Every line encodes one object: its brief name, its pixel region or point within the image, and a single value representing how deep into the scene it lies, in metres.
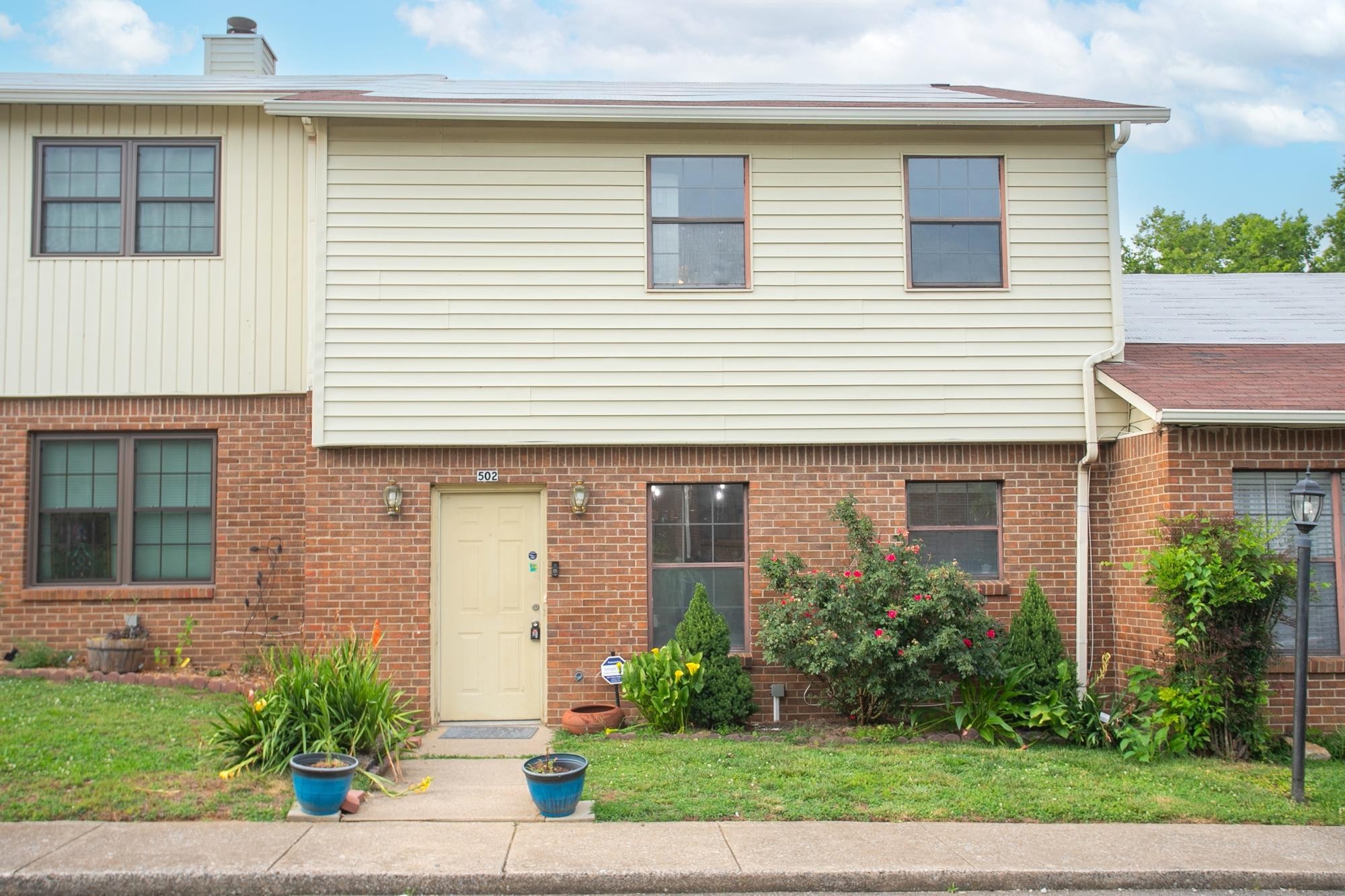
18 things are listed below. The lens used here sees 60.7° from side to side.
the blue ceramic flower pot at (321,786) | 7.07
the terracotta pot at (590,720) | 9.73
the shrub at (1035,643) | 9.88
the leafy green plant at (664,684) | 9.62
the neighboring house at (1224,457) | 9.60
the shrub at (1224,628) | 9.02
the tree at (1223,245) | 30.86
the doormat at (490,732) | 9.98
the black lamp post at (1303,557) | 7.86
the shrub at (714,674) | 9.79
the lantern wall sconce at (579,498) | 10.38
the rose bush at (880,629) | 9.47
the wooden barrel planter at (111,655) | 10.51
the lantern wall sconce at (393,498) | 10.27
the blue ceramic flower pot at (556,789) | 7.16
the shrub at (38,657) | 10.61
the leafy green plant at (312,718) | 7.92
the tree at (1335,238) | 29.25
